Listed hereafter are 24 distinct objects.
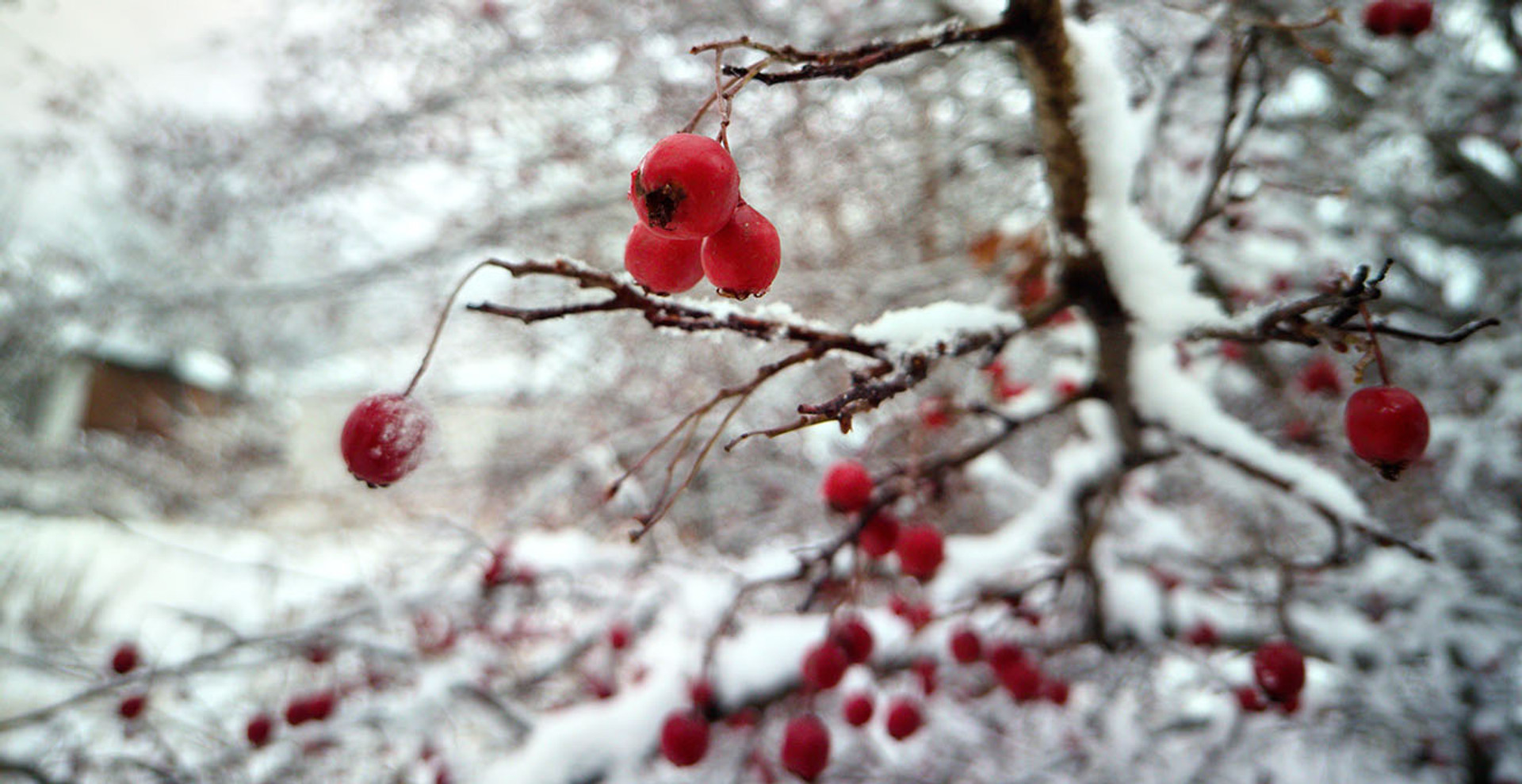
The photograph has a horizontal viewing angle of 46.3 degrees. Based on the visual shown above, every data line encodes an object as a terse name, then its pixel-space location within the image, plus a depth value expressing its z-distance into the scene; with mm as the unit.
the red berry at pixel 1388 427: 314
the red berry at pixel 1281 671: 377
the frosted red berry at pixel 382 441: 317
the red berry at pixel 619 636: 481
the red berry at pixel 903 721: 418
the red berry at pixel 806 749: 383
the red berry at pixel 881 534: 376
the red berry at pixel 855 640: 388
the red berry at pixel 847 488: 365
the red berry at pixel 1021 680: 422
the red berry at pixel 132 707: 437
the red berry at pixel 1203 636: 435
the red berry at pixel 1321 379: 488
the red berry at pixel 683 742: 387
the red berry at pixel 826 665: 380
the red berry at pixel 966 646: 422
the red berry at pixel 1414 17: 383
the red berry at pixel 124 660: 453
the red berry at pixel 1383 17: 386
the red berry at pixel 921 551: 377
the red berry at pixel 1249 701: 430
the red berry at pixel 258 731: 442
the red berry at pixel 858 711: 417
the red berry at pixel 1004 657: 426
